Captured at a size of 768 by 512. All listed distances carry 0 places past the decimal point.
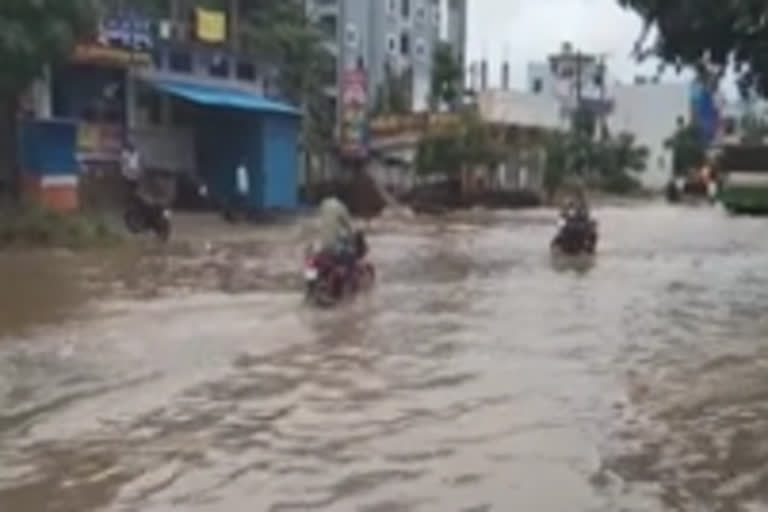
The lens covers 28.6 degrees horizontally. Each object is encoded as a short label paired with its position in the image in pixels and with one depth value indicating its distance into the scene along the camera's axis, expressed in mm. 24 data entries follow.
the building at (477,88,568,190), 61719
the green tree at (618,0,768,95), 17672
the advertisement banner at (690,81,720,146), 95875
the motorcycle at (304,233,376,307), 16578
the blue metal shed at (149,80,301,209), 39000
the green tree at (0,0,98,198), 25312
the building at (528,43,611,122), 92938
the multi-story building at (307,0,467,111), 62688
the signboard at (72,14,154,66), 32938
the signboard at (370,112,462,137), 52281
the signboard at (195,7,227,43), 39250
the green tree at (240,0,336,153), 44875
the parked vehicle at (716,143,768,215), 47688
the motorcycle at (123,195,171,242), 28203
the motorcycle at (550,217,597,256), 26188
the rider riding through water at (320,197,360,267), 16312
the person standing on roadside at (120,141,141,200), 33625
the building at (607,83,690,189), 100688
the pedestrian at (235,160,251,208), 37500
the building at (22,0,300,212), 33969
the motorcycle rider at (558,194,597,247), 26188
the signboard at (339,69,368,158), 48750
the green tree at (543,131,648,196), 71688
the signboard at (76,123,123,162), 33969
